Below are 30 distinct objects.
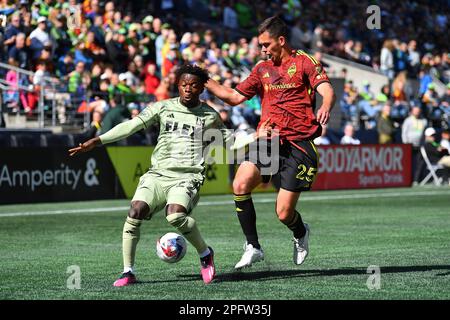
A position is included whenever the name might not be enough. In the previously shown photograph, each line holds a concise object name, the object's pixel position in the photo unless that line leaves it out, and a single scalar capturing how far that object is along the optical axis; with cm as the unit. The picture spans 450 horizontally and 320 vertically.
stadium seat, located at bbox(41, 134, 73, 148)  2188
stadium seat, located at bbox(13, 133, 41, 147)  2145
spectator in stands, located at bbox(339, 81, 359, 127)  3059
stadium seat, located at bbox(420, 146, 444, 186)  2930
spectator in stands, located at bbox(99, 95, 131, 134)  2227
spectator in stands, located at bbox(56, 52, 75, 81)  2388
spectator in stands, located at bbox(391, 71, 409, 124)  3219
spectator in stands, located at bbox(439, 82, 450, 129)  3303
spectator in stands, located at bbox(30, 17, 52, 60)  2294
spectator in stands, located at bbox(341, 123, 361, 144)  2798
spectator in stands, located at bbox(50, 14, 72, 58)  2372
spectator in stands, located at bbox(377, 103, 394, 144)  2902
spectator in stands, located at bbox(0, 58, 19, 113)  2273
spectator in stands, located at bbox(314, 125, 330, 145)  2748
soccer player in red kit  1046
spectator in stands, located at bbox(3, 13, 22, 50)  2262
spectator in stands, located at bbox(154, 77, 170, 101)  2450
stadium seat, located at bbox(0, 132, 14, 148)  2123
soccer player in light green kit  973
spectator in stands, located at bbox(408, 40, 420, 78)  3678
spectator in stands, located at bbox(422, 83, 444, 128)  3319
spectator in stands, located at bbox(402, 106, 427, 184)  2983
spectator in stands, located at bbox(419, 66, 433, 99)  3532
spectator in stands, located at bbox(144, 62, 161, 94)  2530
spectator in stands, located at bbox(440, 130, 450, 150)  2991
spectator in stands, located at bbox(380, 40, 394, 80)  3512
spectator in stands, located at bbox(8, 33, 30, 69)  2273
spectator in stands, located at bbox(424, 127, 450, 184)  2847
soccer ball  990
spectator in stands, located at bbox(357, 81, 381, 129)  3134
